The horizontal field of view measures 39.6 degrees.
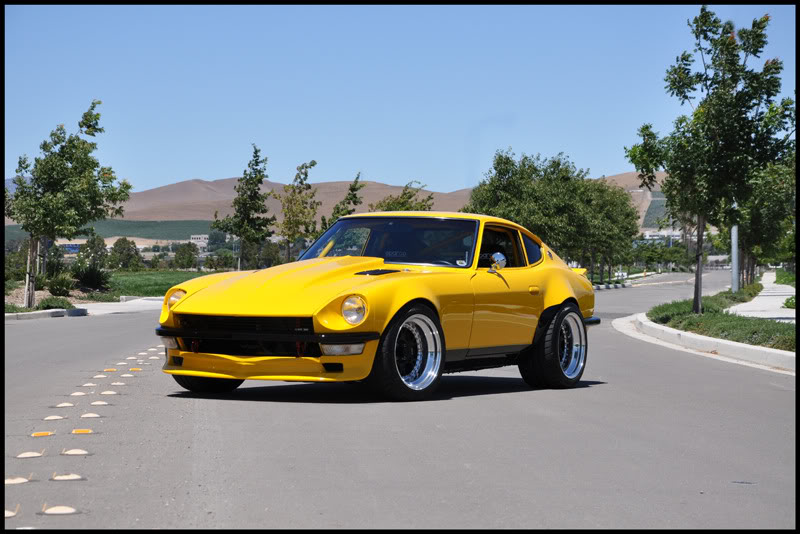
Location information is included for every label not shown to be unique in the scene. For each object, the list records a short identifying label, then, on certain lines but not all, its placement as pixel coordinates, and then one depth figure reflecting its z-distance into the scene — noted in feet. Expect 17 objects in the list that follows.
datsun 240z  28.22
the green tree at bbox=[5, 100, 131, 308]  105.19
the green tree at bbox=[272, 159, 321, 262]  173.47
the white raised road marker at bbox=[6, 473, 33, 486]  18.60
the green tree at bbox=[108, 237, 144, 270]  249.34
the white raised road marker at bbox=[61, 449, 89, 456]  21.50
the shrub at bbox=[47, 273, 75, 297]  123.24
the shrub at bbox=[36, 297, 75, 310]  102.84
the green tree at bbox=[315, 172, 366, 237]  180.55
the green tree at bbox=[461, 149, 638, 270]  203.72
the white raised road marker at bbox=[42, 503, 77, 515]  16.31
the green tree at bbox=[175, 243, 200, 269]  292.20
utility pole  114.34
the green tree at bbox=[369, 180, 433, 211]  211.41
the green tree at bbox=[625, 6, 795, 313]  73.67
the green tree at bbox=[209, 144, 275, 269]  164.45
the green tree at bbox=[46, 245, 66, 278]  139.64
